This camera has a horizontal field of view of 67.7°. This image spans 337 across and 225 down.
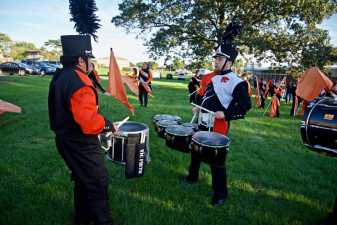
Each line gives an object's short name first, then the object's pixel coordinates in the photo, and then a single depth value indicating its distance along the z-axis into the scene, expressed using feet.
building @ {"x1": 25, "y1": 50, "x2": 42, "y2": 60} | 266.88
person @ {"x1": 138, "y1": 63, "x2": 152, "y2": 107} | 37.86
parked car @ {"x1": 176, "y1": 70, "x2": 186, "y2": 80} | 164.86
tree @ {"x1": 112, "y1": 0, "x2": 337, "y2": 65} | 62.28
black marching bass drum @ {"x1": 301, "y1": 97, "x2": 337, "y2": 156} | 10.13
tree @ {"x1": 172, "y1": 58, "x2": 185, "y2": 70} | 76.18
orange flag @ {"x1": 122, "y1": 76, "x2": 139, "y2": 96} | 24.30
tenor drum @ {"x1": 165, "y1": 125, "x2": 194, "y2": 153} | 12.25
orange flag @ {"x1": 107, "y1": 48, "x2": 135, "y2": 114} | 13.93
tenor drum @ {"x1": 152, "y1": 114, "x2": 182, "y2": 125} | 15.73
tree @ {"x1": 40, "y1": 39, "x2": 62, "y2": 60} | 278.05
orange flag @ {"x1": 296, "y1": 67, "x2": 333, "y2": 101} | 17.42
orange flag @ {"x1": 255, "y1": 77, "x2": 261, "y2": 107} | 50.07
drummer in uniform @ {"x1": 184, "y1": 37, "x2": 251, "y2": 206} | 11.84
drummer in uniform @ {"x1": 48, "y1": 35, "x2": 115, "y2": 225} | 7.74
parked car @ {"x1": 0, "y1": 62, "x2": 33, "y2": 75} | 102.28
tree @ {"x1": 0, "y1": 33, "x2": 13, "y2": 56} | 266.36
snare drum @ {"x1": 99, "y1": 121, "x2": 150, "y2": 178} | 11.23
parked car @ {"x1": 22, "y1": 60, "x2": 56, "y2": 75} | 106.60
